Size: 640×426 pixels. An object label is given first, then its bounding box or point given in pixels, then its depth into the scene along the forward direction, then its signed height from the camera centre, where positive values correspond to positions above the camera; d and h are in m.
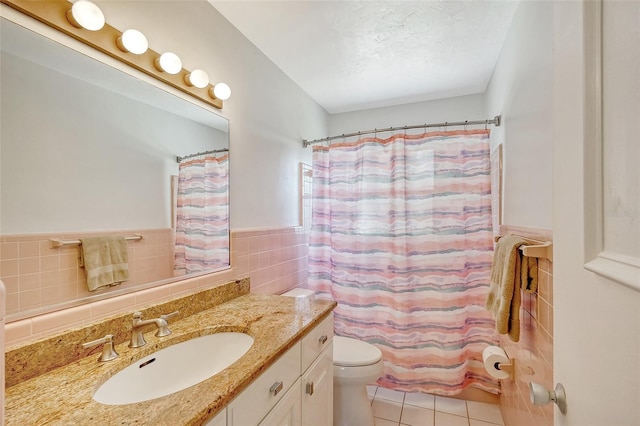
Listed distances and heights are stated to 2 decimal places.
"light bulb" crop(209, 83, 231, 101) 1.48 +0.65
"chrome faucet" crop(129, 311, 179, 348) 0.97 -0.41
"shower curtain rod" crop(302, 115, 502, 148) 1.87 +0.61
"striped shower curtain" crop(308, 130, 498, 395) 1.89 -0.29
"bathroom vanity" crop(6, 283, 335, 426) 0.65 -0.46
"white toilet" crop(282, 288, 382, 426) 1.67 -1.02
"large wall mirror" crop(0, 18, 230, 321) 0.83 +0.23
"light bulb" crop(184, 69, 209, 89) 1.35 +0.65
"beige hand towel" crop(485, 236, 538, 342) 1.18 -0.31
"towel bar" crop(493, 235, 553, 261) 1.00 -0.14
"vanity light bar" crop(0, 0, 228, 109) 0.86 +0.62
